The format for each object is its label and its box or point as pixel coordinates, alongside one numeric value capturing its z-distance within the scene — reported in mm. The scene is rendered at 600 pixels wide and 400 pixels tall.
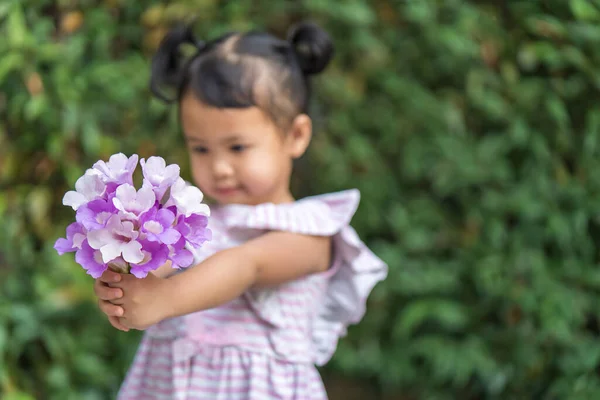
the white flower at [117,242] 1298
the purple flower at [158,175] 1314
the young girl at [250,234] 1545
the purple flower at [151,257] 1309
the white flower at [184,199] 1309
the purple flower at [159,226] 1298
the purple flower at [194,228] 1315
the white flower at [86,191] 1309
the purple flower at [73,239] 1309
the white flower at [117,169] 1312
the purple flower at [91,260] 1309
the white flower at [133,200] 1300
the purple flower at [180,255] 1312
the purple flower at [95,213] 1298
